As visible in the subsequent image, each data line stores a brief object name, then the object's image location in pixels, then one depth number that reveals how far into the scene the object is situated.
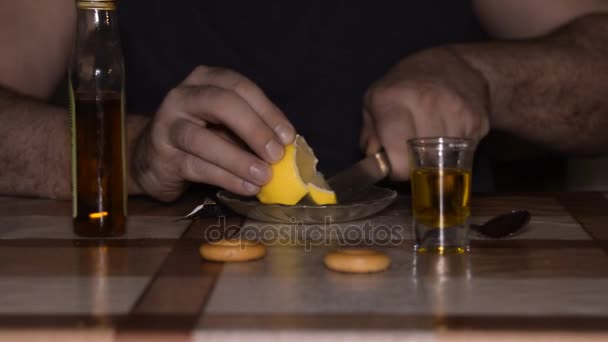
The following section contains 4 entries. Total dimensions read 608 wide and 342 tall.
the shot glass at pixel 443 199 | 1.38
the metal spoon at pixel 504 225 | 1.43
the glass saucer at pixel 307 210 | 1.46
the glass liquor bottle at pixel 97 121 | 1.42
